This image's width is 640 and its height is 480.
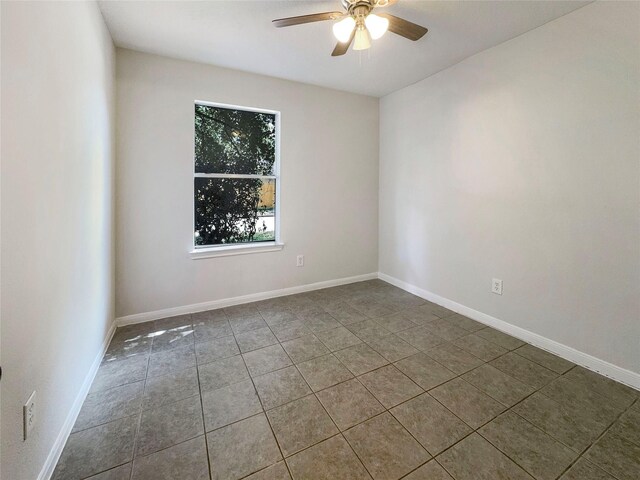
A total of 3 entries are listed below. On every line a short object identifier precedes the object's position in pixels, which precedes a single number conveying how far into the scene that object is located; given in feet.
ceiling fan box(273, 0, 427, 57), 5.69
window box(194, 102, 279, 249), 9.93
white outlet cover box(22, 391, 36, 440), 3.53
